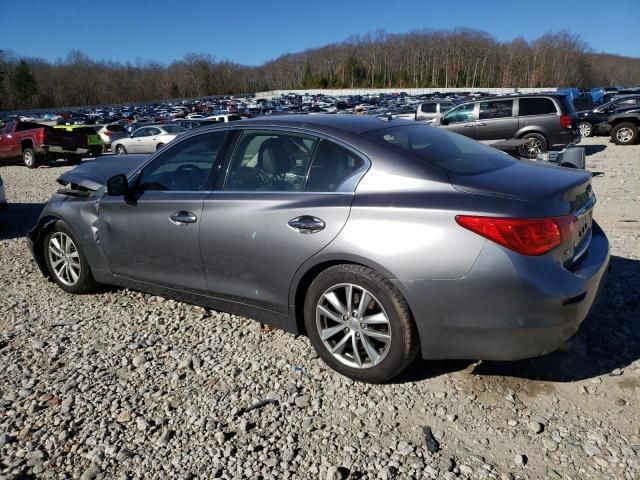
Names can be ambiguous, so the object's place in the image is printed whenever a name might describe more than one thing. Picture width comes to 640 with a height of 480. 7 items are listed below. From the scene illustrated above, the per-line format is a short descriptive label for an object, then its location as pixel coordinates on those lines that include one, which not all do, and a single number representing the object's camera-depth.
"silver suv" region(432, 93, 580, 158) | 12.89
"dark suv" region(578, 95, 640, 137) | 18.61
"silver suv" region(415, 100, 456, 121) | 22.12
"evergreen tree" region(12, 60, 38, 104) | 105.06
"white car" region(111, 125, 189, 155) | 20.80
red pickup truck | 17.61
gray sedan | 2.51
